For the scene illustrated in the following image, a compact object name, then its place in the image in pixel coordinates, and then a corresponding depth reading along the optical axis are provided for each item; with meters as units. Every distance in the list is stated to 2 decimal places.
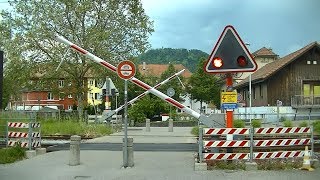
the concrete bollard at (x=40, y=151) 16.48
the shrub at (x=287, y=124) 26.35
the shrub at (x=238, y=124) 25.34
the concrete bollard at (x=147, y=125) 32.06
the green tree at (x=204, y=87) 77.44
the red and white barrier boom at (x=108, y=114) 31.10
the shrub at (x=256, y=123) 27.48
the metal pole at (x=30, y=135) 15.98
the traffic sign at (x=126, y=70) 13.32
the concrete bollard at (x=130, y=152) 12.93
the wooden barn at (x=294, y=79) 46.10
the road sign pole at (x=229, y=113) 11.85
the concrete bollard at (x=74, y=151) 13.38
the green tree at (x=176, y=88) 78.66
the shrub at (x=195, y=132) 27.10
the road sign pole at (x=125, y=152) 12.80
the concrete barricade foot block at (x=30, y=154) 15.63
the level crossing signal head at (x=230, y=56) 11.32
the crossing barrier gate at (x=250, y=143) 11.77
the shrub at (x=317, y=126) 23.46
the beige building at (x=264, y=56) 84.45
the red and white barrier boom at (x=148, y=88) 14.90
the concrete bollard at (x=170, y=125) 31.62
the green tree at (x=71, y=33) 36.38
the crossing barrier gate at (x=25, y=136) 16.19
